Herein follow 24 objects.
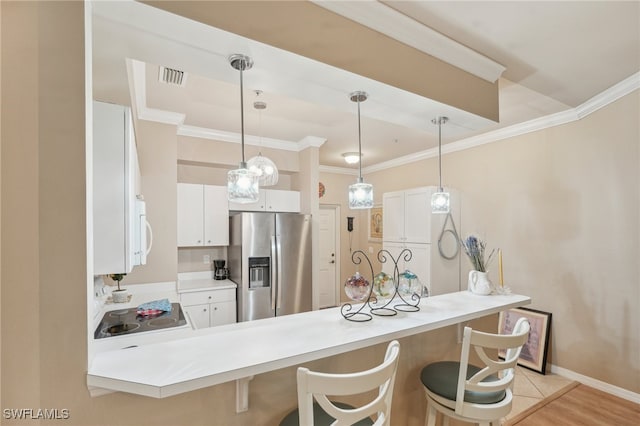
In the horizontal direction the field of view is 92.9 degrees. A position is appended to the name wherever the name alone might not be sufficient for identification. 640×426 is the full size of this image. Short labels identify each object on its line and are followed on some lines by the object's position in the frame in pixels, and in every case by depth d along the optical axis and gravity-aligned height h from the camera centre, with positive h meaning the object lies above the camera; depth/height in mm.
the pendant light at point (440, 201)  2330 +101
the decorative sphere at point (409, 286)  1838 -430
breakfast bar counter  976 -531
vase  2191 -510
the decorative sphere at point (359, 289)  1639 -397
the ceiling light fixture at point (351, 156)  4844 +946
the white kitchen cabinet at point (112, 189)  1446 +138
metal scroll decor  1644 -468
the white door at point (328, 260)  5922 -872
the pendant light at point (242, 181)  1469 +173
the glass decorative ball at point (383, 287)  1775 -421
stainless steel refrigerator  3713 -594
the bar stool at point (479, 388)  1401 -885
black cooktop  2039 -767
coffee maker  4062 -730
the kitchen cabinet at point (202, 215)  3715 +20
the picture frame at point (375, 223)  5862 -155
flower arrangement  2238 -296
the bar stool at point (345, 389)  997 -586
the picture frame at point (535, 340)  3238 -1369
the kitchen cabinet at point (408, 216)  4230 -15
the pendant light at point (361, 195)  1938 +131
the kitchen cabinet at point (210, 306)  3432 -1045
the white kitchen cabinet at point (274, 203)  4168 +189
